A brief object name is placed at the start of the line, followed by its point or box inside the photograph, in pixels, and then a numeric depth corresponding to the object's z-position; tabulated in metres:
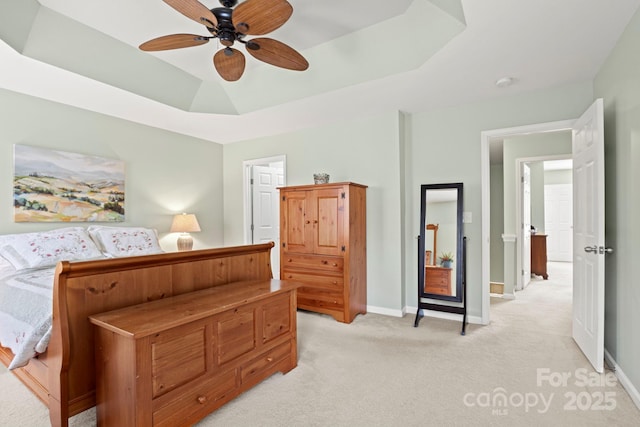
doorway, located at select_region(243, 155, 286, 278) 5.24
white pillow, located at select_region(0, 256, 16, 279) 2.72
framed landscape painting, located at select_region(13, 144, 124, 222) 3.28
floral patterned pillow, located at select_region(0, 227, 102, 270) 2.84
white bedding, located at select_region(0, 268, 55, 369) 1.83
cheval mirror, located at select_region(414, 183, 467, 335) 3.45
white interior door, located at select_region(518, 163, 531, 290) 4.80
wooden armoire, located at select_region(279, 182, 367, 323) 3.56
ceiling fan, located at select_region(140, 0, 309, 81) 1.81
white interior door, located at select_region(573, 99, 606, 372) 2.32
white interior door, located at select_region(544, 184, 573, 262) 7.97
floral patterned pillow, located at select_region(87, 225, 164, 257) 3.47
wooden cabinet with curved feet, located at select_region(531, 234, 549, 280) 5.83
